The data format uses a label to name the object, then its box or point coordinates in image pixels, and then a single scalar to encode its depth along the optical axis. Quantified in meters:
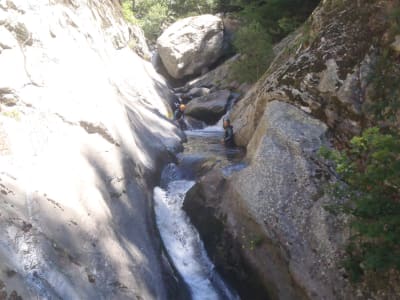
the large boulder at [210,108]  19.49
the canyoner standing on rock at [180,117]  18.70
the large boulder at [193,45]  27.82
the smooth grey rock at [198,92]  24.08
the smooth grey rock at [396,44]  7.53
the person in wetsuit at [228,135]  13.95
